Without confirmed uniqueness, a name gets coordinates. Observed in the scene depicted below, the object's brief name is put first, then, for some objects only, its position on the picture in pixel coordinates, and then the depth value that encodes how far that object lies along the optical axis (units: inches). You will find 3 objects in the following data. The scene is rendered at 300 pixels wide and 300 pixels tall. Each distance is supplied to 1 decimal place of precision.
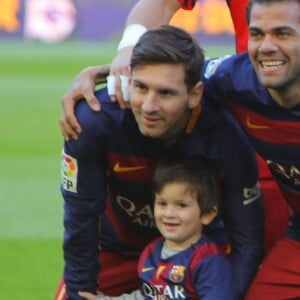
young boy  385.4
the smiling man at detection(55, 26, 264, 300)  381.1
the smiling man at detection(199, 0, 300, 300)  373.4
